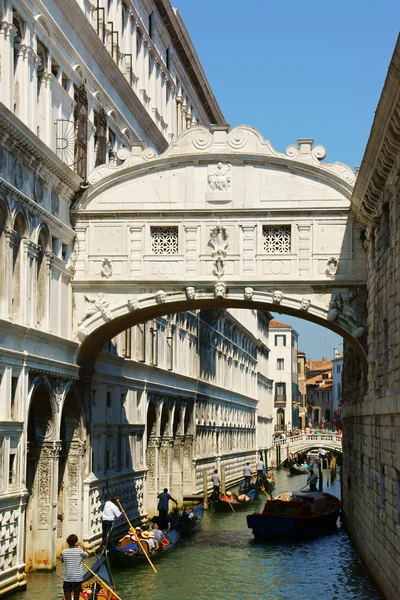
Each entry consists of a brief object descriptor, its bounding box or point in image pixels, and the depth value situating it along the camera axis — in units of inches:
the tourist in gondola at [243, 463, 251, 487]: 1612.6
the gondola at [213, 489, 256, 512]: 1339.8
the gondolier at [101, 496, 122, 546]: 857.5
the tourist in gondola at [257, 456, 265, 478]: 1687.5
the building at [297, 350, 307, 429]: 4379.2
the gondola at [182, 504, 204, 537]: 1069.6
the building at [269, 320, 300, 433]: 3794.3
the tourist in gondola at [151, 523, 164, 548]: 892.6
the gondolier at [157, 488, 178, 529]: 1013.2
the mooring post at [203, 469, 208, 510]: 1370.6
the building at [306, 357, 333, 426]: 4977.9
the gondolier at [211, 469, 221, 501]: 1396.4
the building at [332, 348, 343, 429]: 4576.8
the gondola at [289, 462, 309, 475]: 2478.0
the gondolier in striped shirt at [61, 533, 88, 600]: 589.3
